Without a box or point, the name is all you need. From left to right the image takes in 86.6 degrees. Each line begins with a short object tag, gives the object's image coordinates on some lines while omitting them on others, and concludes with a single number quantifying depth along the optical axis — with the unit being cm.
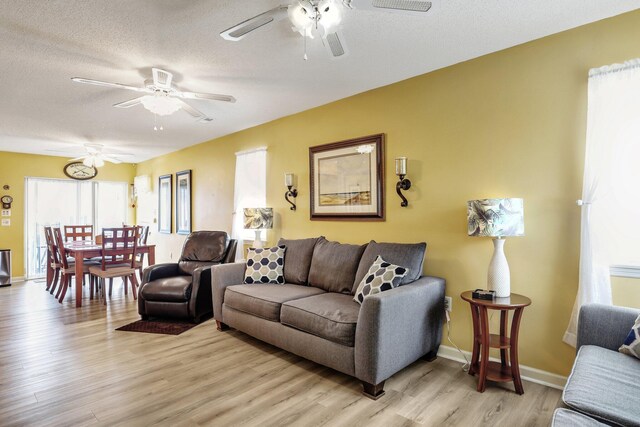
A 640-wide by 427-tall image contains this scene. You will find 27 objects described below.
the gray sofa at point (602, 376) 125
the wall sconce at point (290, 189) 417
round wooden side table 226
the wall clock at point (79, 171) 705
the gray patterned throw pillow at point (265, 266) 357
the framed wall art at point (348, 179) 340
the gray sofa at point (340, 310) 224
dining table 446
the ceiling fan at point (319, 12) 165
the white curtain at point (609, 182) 212
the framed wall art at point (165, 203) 665
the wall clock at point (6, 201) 634
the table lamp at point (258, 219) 427
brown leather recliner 379
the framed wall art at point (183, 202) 615
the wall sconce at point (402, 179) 306
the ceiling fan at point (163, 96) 290
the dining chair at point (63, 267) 477
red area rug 354
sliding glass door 670
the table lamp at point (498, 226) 234
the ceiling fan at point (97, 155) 538
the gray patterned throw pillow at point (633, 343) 168
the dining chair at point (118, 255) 461
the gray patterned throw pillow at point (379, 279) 258
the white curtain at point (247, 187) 470
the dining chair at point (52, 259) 522
